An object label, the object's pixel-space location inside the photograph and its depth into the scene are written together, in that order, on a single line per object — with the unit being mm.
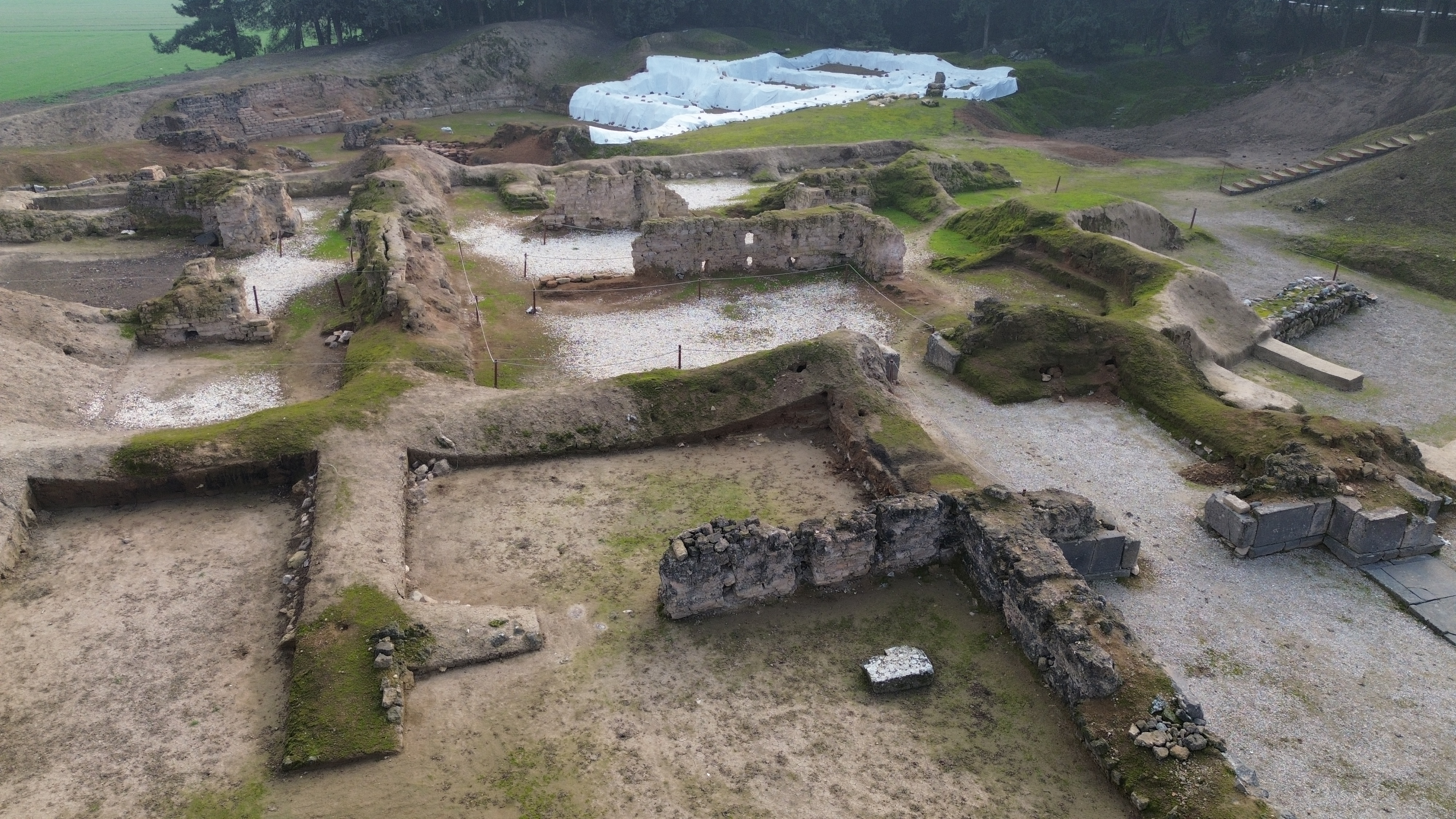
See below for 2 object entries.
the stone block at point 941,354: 24391
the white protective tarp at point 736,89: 56750
